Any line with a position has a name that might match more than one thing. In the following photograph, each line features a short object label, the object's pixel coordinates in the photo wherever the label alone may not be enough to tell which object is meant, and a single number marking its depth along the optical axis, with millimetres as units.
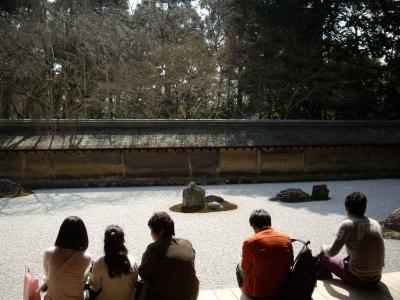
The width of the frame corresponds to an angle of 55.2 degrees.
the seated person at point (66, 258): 3631
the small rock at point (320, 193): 11812
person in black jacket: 3582
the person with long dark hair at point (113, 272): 3586
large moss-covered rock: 10500
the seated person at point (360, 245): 4324
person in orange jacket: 3789
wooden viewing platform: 4457
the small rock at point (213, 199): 11188
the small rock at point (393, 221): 8010
